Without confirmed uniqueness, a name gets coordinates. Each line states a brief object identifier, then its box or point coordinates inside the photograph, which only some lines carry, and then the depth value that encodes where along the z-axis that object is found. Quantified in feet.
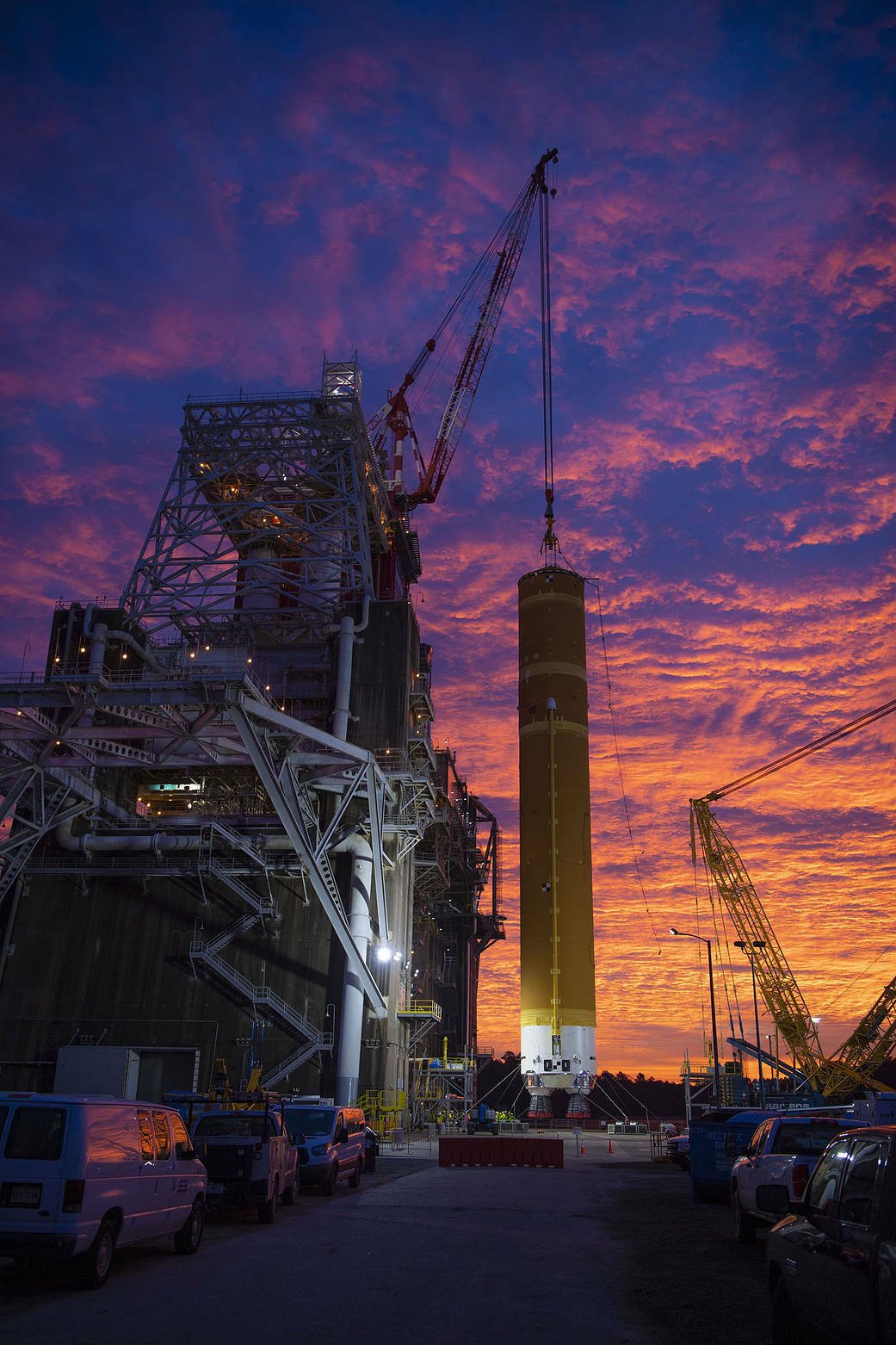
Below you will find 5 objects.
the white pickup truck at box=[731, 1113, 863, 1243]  47.80
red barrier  113.60
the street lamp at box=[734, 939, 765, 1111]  210.57
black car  19.25
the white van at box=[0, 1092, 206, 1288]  37.40
